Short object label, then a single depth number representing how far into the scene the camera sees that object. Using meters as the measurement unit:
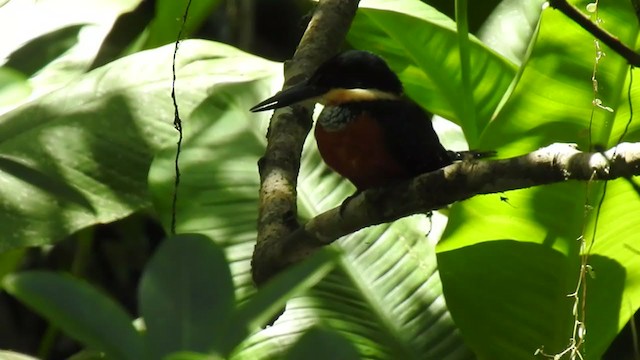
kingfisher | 5.85
